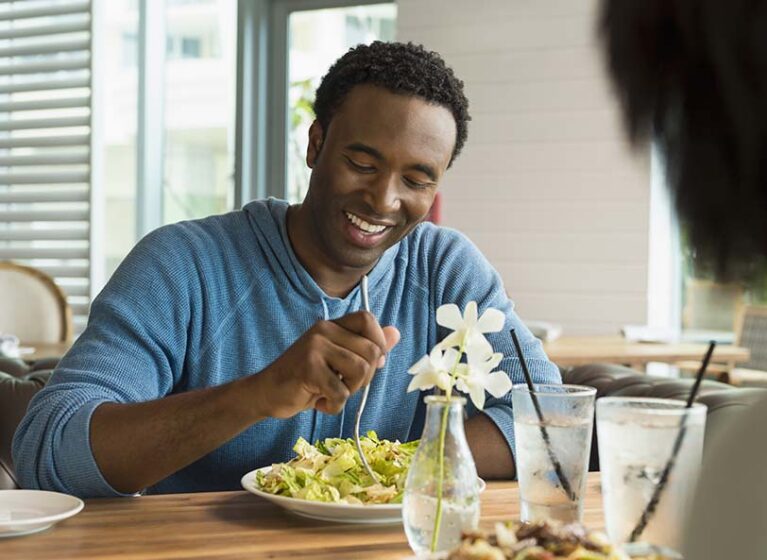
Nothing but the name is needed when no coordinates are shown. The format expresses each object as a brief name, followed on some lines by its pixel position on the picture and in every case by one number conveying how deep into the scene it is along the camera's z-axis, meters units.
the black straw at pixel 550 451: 1.14
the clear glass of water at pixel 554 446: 1.14
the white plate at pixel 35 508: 1.15
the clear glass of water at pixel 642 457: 0.96
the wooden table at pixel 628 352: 3.37
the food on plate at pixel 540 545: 0.83
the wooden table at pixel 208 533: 1.11
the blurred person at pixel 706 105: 0.41
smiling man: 1.40
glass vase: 1.01
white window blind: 5.51
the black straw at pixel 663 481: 0.97
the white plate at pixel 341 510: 1.20
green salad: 1.24
